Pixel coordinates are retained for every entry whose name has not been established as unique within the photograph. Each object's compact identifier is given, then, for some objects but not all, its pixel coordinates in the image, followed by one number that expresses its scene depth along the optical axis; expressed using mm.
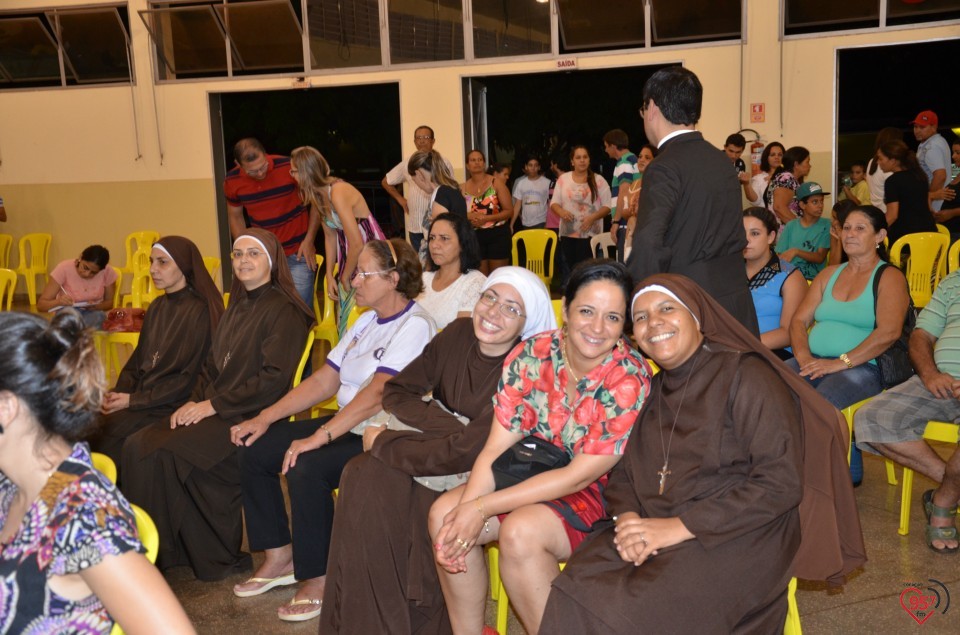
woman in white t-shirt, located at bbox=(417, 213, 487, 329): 4340
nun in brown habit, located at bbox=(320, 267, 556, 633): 2971
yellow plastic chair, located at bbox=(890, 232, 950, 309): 6133
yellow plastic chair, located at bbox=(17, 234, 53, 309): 10771
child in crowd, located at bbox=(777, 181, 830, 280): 6035
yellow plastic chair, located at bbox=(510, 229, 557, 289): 9031
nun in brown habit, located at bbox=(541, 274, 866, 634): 2330
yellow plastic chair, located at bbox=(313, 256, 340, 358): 5641
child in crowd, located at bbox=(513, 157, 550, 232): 9891
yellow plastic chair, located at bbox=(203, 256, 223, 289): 7284
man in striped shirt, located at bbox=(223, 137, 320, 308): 6141
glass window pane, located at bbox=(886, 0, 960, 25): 8781
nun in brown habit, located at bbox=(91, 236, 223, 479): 4066
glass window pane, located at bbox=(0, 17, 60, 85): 11422
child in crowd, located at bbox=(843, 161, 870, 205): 9016
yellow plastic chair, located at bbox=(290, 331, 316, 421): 4086
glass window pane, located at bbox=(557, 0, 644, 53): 9773
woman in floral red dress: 2605
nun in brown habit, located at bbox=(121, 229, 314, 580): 3736
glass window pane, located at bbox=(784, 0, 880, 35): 9055
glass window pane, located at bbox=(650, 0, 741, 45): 9422
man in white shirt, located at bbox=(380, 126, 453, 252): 7625
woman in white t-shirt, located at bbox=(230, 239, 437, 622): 3375
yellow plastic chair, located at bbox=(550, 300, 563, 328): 4332
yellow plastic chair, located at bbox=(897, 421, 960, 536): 3662
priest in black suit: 3361
